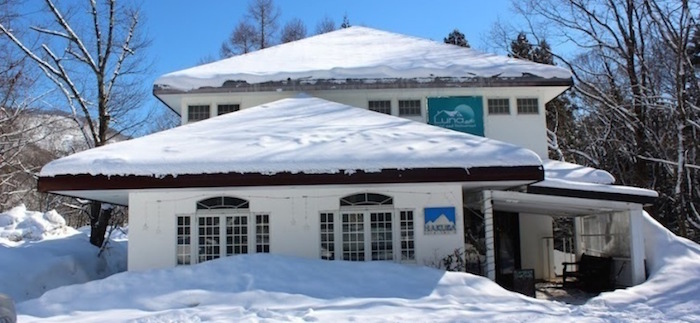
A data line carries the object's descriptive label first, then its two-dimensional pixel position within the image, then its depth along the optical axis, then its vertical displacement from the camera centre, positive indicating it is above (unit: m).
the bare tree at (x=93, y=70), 20.77 +4.28
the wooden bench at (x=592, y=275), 14.11 -2.30
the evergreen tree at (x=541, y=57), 31.89 +6.38
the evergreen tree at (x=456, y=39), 36.09 +8.44
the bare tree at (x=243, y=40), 36.09 +8.62
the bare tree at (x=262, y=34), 35.69 +8.96
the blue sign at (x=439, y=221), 12.29 -0.78
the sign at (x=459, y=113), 16.17 +1.80
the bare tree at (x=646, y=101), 22.44 +3.03
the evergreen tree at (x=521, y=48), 30.31 +6.83
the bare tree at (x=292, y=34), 37.12 +9.28
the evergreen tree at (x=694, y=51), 26.53 +5.51
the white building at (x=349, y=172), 10.95 +0.24
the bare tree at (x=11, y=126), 20.83 +2.54
